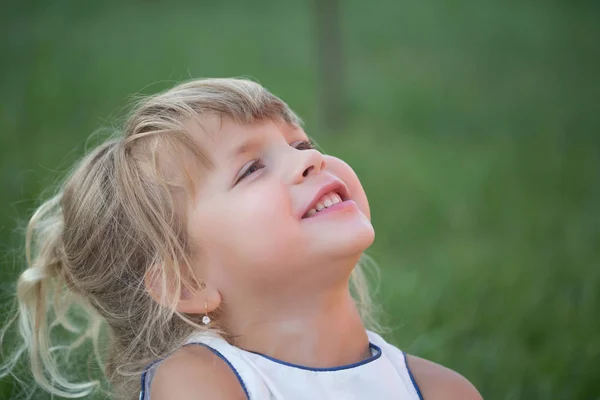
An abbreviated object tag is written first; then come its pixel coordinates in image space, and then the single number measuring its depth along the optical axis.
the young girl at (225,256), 1.55
